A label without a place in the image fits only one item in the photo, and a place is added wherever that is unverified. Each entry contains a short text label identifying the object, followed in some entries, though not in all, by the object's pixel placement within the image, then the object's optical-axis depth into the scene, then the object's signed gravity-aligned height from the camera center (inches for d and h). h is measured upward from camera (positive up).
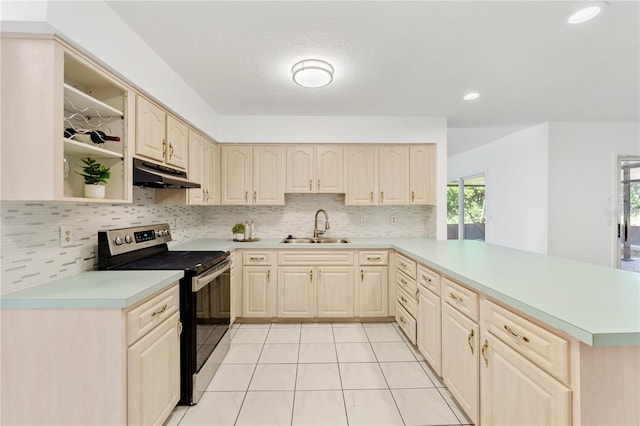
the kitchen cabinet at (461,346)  58.2 -32.3
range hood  68.8 +10.5
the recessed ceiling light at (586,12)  58.5 +45.5
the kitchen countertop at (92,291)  47.5 -15.2
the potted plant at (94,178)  58.2 +7.7
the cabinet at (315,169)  131.2 +21.6
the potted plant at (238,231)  127.3 -8.7
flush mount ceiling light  79.1 +42.1
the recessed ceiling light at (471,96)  105.1 +46.8
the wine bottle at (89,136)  58.2 +17.4
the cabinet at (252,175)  131.2 +18.5
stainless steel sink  133.8 -14.2
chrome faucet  139.0 -7.1
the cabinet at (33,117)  47.5 +17.1
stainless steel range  69.3 -21.8
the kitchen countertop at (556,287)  35.7 -14.4
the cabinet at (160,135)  72.4 +24.1
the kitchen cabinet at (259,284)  119.1 -32.0
